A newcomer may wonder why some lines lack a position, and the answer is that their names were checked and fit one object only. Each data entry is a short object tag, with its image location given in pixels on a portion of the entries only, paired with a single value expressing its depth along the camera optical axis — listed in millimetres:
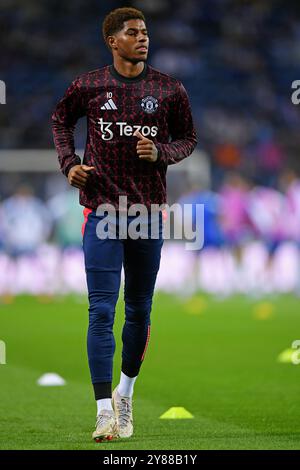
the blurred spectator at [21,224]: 24000
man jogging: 6914
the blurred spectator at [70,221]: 24109
